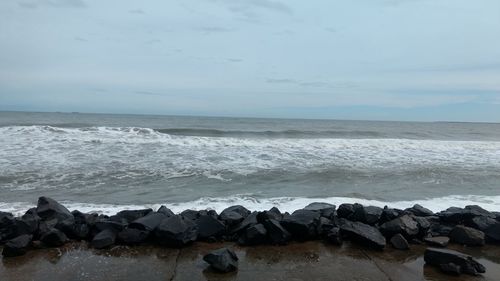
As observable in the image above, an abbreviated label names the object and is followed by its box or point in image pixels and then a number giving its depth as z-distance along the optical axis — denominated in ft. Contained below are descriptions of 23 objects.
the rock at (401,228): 17.11
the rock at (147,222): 16.72
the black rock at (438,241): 16.72
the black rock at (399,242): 16.30
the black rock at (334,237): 16.58
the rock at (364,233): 16.19
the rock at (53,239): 15.90
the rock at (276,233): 16.46
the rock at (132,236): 16.26
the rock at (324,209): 18.95
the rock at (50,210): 18.58
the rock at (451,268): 13.57
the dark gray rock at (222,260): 13.60
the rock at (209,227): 16.92
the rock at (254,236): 16.31
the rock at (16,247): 14.88
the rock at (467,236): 16.85
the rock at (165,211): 18.76
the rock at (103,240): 15.93
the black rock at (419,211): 20.70
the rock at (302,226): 16.84
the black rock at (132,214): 18.53
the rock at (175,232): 15.97
